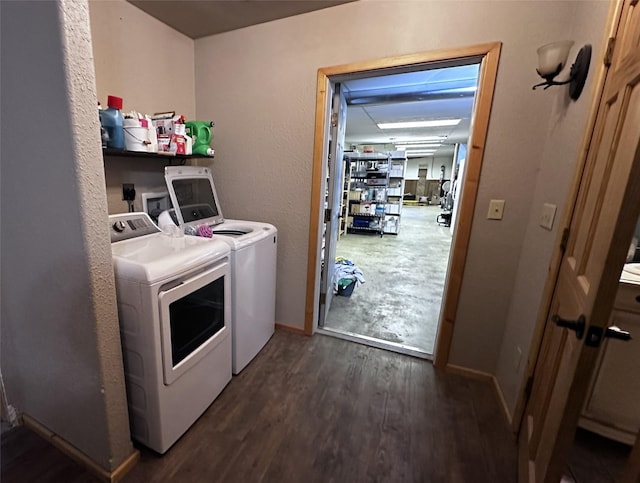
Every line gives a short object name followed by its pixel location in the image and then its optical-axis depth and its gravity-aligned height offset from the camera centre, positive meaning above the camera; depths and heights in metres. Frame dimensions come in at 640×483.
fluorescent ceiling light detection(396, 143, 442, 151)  9.23 +1.51
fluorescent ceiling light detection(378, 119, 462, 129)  5.25 +1.30
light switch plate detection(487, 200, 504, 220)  1.63 -0.08
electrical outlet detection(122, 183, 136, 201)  1.88 -0.13
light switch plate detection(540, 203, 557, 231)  1.31 -0.08
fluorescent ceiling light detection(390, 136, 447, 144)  7.50 +1.44
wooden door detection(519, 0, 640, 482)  0.67 -0.14
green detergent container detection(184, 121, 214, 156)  2.05 +0.31
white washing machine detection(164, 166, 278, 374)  1.69 -0.45
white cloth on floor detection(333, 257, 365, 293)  3.12 -1.03
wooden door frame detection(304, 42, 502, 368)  1.54 +0.24
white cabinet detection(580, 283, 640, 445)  1.21 -0.83
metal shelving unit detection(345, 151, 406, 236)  6.46 -0.09
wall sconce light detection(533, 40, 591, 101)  1.17 +0.59
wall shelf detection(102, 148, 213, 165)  1.56 +0.12
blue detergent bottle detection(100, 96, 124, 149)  1.49 +0.27
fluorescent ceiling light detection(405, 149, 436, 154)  11.39 +1.63
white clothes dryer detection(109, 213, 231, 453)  1.11 -0.65
